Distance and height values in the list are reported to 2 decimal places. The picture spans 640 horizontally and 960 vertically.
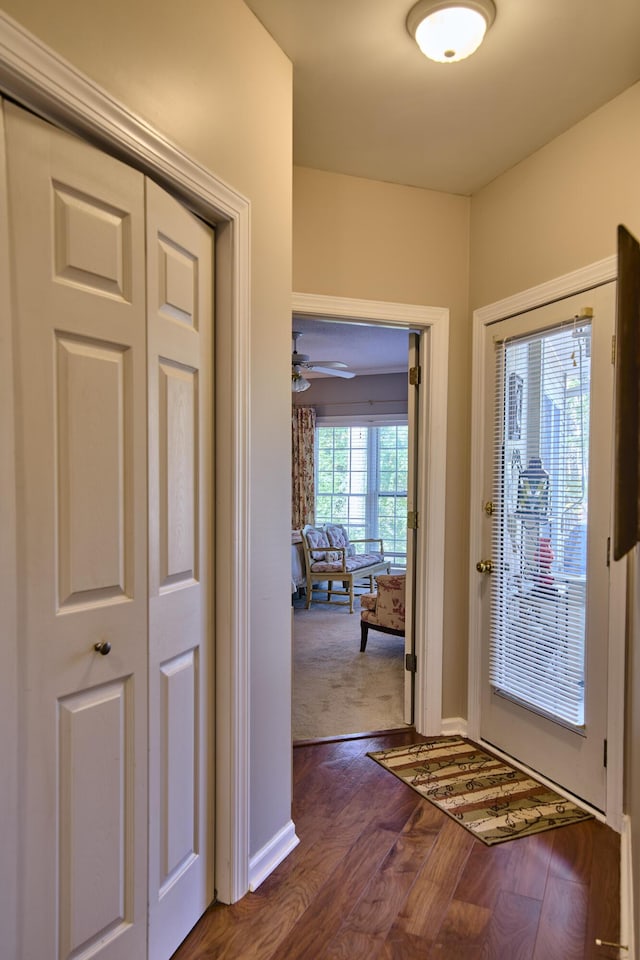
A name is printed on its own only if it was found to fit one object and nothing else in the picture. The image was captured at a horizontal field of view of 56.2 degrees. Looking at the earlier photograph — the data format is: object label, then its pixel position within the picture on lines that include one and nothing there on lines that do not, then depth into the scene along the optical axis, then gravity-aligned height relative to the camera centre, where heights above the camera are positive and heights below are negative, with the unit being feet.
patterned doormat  7.58 -4.51
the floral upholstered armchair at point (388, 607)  14.29 -3.43
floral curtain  24.86 +0.03
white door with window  7.75 -1.02
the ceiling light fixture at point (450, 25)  5.97 +4.51
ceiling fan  16.98 +3.04
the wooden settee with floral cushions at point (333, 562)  21.02 -3.48
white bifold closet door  4.05 -0.68
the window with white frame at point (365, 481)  24.75 -0.61
